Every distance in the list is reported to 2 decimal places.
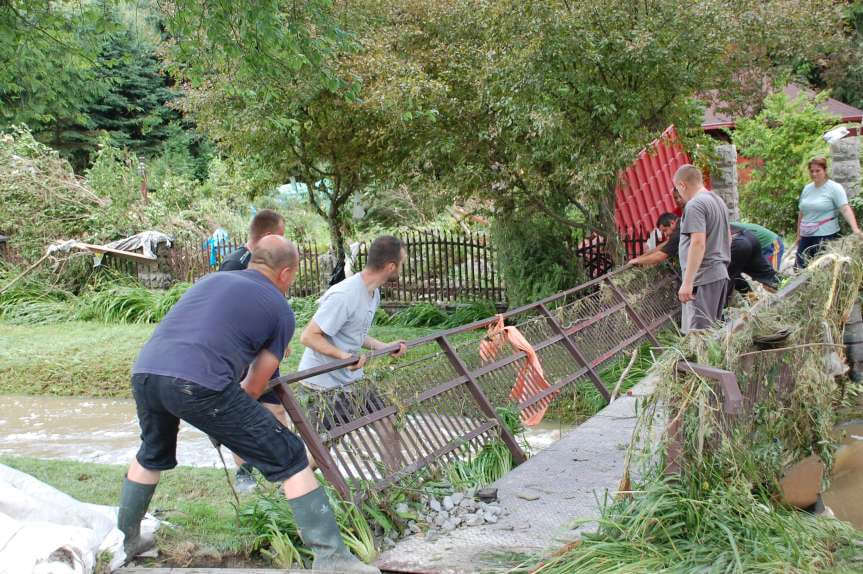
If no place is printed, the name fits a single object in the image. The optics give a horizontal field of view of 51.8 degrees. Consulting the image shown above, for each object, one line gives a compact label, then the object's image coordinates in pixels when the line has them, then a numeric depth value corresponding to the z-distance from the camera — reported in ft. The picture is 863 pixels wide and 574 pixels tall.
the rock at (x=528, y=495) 16.92
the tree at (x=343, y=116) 37.55
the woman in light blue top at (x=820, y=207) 32.14
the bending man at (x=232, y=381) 13.41
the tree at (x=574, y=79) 32.53
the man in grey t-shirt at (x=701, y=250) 24.35
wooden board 56.80
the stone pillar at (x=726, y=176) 41.24
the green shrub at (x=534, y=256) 41.52
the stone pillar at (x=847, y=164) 39.14
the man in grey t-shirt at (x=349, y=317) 17.99
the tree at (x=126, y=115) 111.65
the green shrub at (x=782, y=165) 58.75
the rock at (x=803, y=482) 15.16
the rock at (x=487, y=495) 16.61
